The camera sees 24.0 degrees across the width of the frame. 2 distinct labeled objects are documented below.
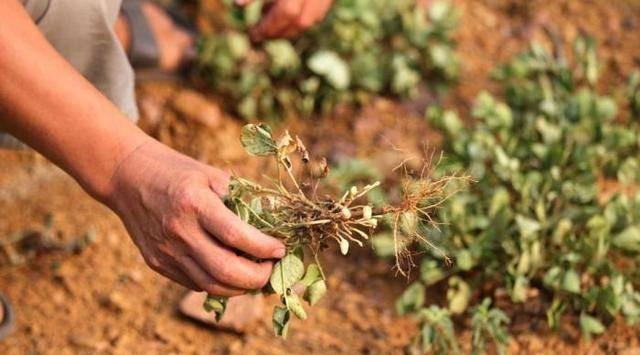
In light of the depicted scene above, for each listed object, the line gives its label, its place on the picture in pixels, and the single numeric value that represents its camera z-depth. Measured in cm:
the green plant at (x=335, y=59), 171
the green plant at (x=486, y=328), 131
